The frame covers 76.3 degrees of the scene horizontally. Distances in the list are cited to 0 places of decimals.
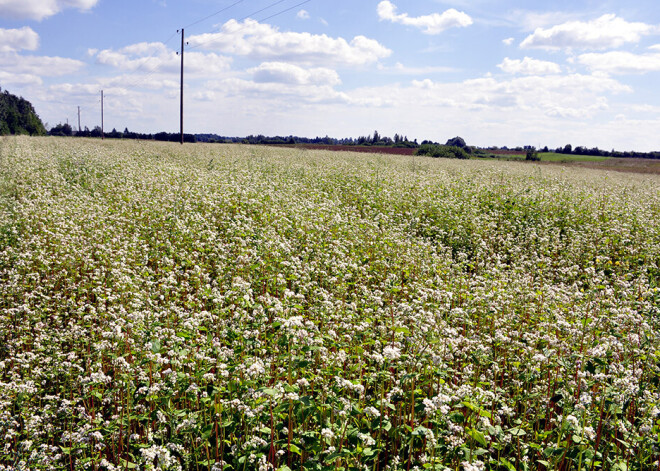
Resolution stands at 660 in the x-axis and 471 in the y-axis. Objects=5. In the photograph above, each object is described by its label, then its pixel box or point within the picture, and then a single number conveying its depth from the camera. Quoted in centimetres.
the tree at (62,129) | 14512
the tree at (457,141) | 8011
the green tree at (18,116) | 12790
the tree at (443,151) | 5759
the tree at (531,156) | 5394
